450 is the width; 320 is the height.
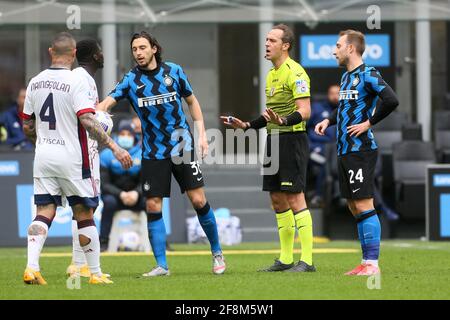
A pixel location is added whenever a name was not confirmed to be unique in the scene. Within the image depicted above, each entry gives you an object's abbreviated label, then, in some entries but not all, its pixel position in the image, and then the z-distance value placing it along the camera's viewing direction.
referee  10.66
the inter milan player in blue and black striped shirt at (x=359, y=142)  10.04
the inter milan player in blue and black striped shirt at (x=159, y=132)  10.27
